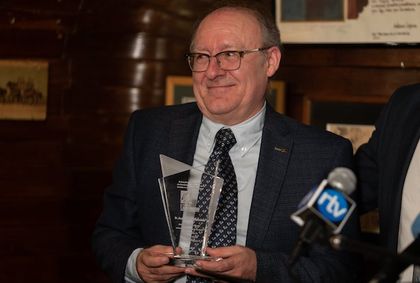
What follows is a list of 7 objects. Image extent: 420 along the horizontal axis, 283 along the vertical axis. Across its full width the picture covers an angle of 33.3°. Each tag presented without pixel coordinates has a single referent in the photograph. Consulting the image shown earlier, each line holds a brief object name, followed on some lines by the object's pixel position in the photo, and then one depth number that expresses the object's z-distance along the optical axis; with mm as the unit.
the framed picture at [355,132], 3232
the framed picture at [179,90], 3572
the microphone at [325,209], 1396
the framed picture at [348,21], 3078
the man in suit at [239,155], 2426
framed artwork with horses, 3473
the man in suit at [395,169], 2248
